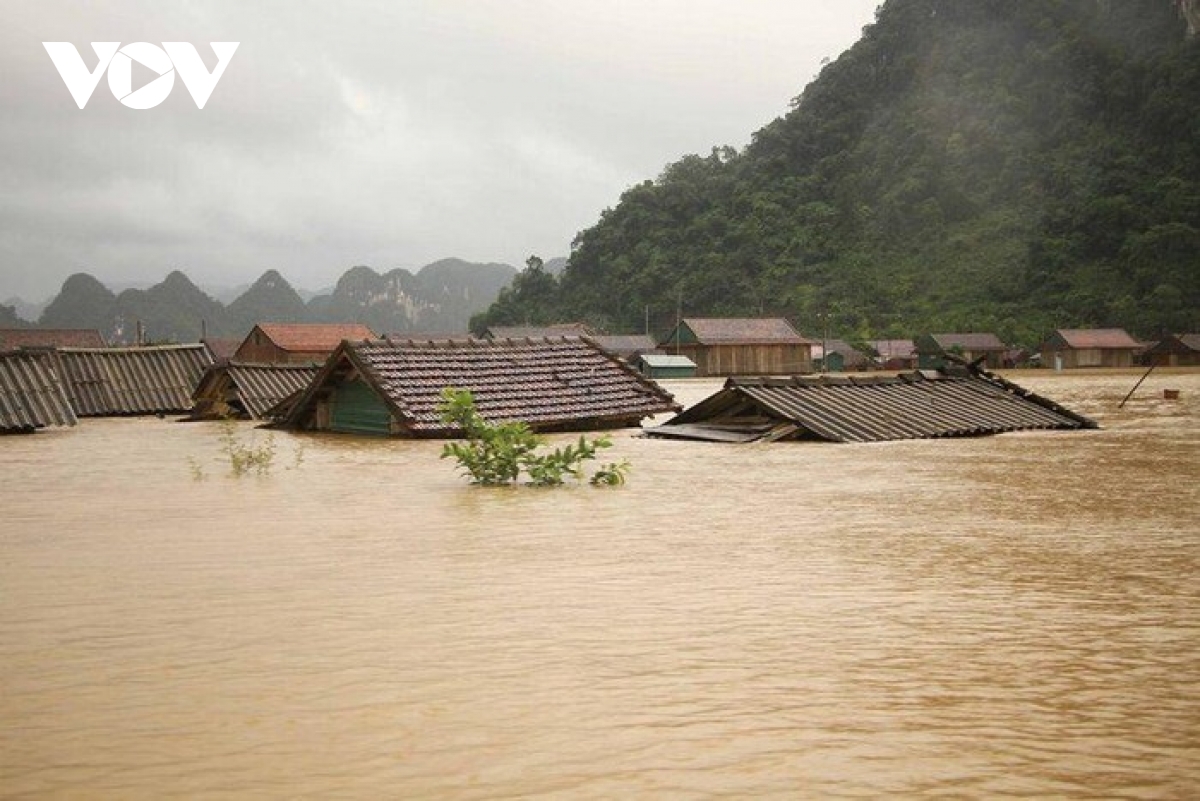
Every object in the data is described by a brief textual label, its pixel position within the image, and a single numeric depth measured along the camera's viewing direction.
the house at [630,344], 73.44
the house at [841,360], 73.44
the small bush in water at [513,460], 11.16
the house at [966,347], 71.56
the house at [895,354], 74.25
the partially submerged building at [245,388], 23.25
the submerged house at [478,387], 17.69
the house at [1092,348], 70.56
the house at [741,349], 68.44
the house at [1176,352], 69.81
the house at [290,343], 56.94
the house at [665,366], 64.50
